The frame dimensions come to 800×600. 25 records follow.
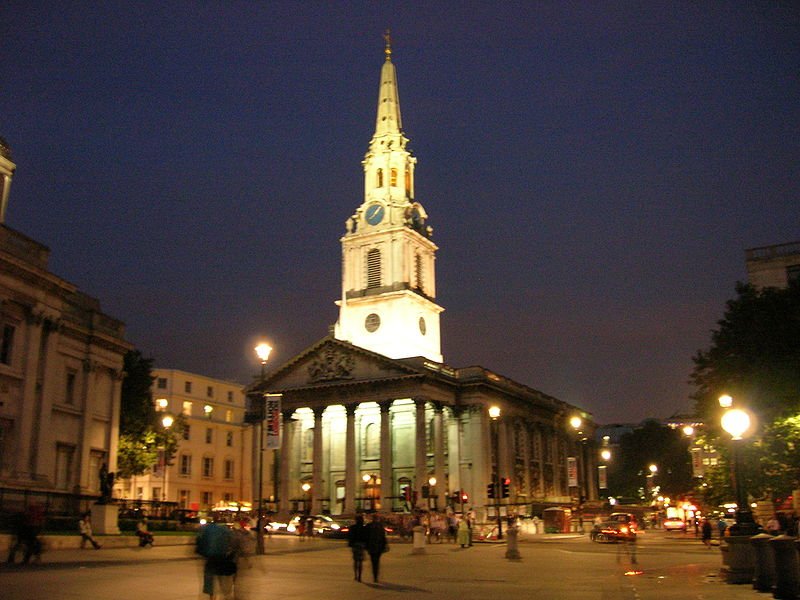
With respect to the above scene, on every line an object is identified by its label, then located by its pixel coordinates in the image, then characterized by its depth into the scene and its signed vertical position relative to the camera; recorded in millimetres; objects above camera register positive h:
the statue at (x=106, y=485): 37719 +1215
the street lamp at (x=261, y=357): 33469 +6076
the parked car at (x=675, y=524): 73625 -1360
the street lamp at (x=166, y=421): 47903 +4871
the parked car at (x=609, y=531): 46675 -1257
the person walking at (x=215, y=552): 14047 -607
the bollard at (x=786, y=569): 17000 -1186
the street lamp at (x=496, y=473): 47884 +2028
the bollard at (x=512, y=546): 31898 -1297
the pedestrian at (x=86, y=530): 31266 -550
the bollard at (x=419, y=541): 37031 -1257
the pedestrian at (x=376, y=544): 22381 -820
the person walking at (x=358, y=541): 22391 -751
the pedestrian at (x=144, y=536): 34812 -865
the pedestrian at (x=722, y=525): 47056 -971
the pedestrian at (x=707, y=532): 45819 -1278
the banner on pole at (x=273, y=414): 41594 +4578
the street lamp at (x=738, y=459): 21647 +1158
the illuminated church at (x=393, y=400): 76000 +9704
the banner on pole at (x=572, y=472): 68875 +2797
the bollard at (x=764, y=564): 18688 -1193
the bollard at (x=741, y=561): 21406 -1292
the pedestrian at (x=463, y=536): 44188 -1278
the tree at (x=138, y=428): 58969 +5776
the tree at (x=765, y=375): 41375 +6208
